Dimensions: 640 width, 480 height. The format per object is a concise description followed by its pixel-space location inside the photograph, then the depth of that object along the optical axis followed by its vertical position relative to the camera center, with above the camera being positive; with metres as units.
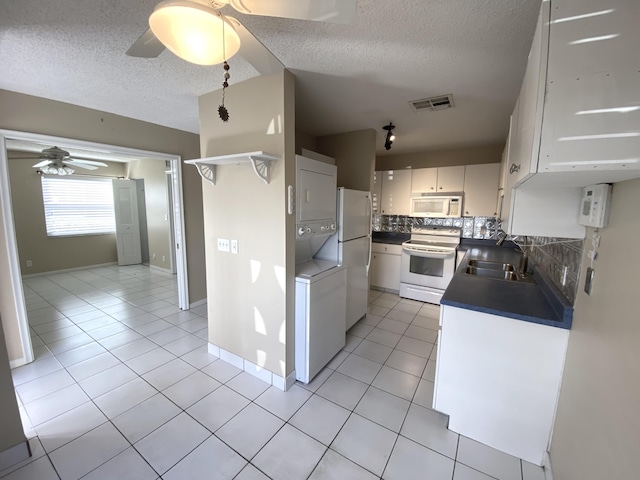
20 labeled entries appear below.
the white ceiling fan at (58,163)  3.78 +0.68
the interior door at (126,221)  6.11 -0.36
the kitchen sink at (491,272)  2.62 -0.64
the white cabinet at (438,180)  4.03 +0.47
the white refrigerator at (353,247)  2.72 -0.42
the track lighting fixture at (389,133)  3.03 +0.87
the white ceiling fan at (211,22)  0.91 +0.69
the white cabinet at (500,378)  1.48 -1.02
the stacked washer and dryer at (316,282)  2.12 -0.64
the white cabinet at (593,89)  0.80 +0.39
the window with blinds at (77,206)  5.43 -0.01
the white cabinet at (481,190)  3.80 +0.29
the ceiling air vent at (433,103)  2.34 +0.98
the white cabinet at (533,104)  0.90 +0.41
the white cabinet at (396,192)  4.41 +0.28
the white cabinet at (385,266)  4.30 -0.96
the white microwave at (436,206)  4.02 +0.05
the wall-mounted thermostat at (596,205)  1.12 +0.03
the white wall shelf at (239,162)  1.82 +0.35
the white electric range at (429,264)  3.81 -0.82
